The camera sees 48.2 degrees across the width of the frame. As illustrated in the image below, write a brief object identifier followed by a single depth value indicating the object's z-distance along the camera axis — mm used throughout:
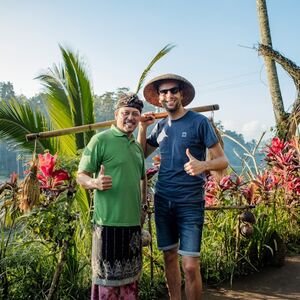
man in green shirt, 1993
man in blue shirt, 2342
